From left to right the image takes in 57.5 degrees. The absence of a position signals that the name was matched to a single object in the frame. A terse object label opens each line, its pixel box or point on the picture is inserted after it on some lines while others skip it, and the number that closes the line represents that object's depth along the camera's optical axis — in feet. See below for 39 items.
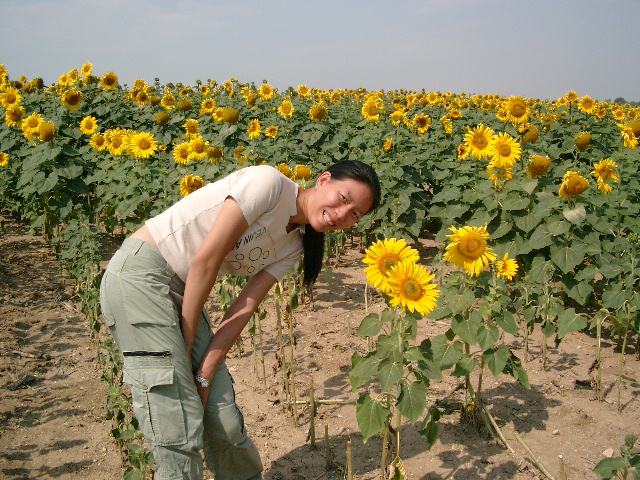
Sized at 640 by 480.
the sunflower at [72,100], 20.15
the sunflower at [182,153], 15.90
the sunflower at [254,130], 18.17
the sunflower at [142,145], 16.44
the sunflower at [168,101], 25.20
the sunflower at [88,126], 20.45
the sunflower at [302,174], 11.18
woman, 6.37
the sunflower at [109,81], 25.79
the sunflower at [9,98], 21.70
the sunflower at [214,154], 14.11
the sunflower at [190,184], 12.80
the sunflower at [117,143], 17.71
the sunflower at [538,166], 12.98
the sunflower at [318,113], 23.35
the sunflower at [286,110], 23.48
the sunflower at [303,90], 34.22
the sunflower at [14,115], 19.86
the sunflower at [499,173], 14.17
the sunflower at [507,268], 10.12
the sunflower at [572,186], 11.71
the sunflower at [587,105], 26.18
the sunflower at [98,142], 18.59
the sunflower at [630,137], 19.34
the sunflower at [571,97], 27.50
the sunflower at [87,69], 26.71
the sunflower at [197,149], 15.23
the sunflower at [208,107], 22.24
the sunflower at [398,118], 22.00
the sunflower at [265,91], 27.53
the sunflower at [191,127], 19.21
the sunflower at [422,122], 22.54
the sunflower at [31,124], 18.31
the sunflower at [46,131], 16.67
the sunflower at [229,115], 18.51
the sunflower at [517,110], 18.69
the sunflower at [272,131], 19.01
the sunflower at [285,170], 11.95
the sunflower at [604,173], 14.52
